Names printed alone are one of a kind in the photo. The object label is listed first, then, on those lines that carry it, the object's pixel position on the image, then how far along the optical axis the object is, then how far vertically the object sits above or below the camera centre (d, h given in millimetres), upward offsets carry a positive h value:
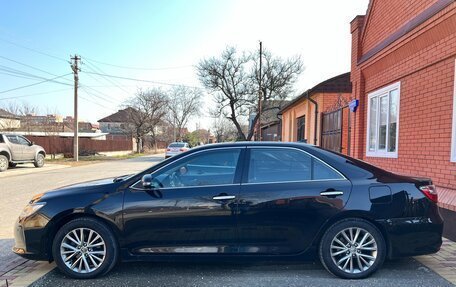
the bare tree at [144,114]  54219 +3415
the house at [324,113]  10789 +989
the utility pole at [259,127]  30877 +835
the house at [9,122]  38581 +1454
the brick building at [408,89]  5523 +1012
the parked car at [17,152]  17047 -967
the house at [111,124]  87875 +2973
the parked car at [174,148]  26267 -978
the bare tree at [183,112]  73475 +5131
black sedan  3807 -952
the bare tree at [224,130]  84881 +1601
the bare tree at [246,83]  40125 +6291
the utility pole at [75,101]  26812 +2583
